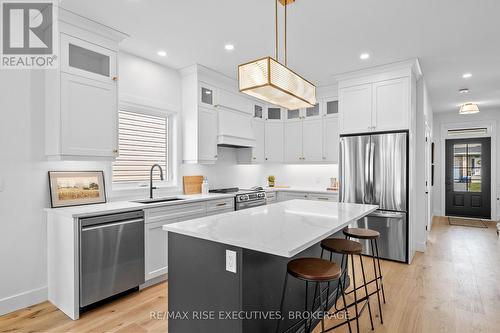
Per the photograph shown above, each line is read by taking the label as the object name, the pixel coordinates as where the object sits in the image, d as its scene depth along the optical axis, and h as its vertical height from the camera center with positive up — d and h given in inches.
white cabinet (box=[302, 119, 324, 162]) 206.1 +19.0
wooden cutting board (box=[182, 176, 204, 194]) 167.7 -10.9
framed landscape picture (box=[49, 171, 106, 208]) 112.9 -9.3
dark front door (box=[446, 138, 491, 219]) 282.7 -12.0
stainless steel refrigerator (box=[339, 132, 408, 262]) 155.9 -10.1
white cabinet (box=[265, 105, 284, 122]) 222.7 +41.2
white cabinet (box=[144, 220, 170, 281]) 121.8 -37.0
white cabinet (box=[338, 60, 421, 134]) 155.6 +39.1
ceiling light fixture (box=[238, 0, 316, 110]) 77.3 +23.9
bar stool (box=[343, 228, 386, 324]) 102.6 -25.4
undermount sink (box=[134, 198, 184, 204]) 135.6 -17.1
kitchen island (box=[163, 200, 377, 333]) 67.7 -27.0
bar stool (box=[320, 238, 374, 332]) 89.9 -26.5
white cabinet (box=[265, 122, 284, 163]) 221.3 +18.5
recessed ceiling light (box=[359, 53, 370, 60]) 145.3 +56.9
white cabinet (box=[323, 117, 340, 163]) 198.7 +18.4
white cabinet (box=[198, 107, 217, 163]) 164.8 +18.2
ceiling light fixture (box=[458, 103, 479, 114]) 217.3 +43.7
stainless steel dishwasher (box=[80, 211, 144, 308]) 100.9 -33.8
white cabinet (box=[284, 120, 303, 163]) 215.3 +18.7
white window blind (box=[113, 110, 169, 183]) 142.0 +10.4
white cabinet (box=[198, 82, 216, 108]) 164.2 +41.8
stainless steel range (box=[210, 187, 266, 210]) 171.2 -19.7
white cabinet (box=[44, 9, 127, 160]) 106.7 +28.3
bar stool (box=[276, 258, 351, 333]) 68.9 -26.4
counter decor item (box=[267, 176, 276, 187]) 230.8 -11.6
